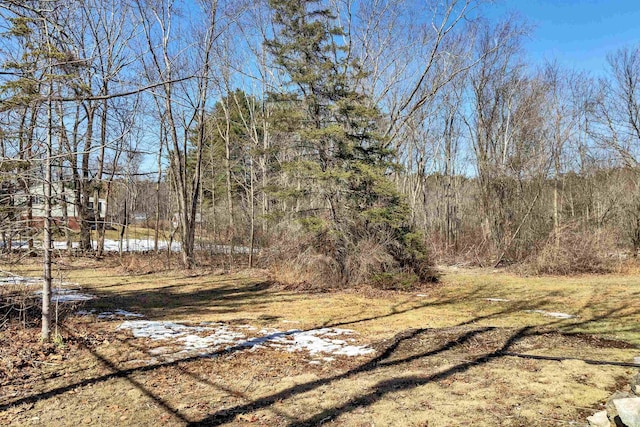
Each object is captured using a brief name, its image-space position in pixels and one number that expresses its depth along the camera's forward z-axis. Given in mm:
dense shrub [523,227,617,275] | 13078
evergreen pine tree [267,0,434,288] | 11133
